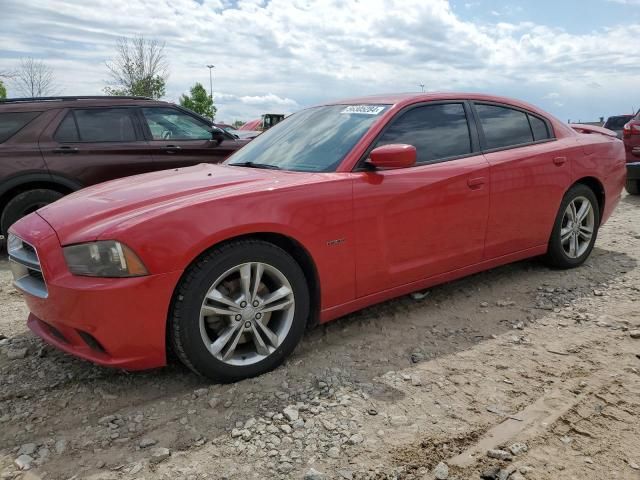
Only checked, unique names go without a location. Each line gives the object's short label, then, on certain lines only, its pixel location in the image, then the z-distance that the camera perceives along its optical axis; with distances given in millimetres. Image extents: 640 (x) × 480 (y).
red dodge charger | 2559
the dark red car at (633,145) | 8727
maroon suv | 5848
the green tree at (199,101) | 49656
